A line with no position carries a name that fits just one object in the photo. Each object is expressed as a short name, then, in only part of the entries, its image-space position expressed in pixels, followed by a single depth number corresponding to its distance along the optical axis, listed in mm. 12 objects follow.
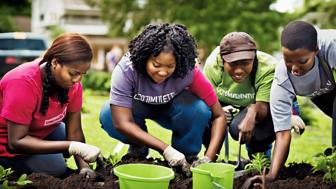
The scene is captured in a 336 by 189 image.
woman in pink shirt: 2615
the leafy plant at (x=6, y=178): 2166
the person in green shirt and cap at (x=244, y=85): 3066
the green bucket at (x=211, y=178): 2308
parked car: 13328
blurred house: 36250
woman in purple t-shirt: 2797
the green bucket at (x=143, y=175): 2145
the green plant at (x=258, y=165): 2643
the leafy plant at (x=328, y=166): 2473
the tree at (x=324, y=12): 11141
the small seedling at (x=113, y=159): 2865
